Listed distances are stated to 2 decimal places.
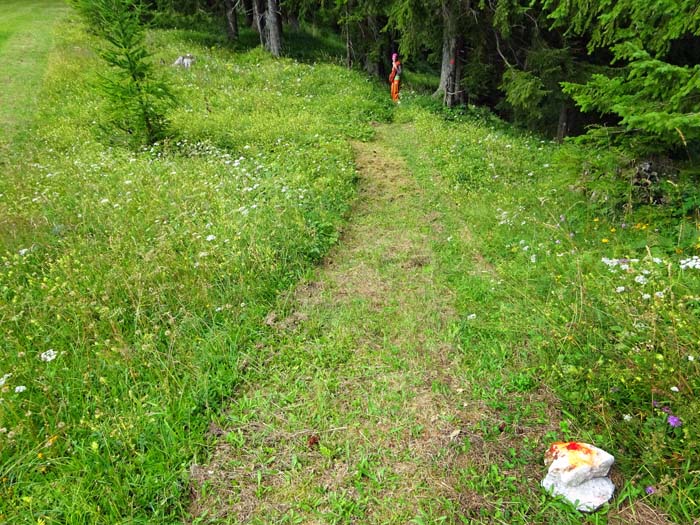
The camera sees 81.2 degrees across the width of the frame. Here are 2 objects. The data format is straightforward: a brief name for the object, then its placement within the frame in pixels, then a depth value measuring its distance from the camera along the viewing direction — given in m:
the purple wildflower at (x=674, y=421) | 2.60
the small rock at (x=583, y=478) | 2.59
